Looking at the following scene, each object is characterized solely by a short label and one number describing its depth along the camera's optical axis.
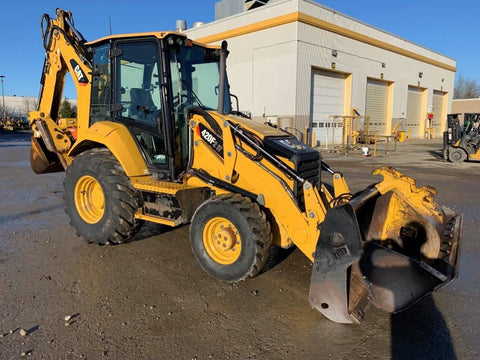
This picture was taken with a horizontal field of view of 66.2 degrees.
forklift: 15.80
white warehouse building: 21.06
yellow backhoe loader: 3.17
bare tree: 69.06
